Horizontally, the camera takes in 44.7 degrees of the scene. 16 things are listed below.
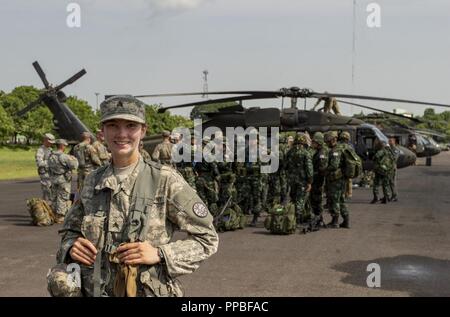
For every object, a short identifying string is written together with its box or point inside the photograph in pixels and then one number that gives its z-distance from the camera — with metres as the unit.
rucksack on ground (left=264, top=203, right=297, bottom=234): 9.84
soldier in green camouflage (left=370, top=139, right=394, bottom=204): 14.91
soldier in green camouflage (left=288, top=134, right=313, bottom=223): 10.20
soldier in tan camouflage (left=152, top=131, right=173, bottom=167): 13.02
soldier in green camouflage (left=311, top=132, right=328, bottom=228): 10.54
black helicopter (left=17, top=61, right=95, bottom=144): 24.05
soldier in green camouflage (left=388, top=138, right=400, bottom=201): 15.24
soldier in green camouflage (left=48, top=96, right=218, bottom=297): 2.35
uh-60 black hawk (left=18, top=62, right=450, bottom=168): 13.51
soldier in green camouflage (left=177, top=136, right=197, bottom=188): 11.19
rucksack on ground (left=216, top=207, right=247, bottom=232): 10.30
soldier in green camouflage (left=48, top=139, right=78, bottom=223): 11.46
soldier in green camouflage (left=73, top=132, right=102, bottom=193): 12.29
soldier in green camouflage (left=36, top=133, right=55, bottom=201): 11.85
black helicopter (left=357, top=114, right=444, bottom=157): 28.58
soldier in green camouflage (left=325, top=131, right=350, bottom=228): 10.37
